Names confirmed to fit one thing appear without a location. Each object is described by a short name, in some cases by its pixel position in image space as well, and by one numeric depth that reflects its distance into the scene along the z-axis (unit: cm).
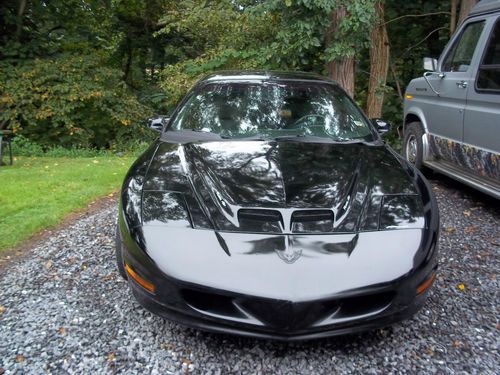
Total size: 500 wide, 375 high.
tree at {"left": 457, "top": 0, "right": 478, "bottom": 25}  793
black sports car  209
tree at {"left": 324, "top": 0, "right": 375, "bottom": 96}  663
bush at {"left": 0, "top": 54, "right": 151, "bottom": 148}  1012
